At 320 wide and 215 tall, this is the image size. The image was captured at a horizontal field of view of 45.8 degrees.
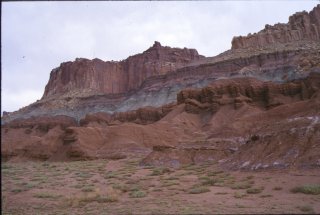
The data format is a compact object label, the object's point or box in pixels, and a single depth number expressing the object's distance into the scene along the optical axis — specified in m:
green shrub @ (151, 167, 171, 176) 23.60
